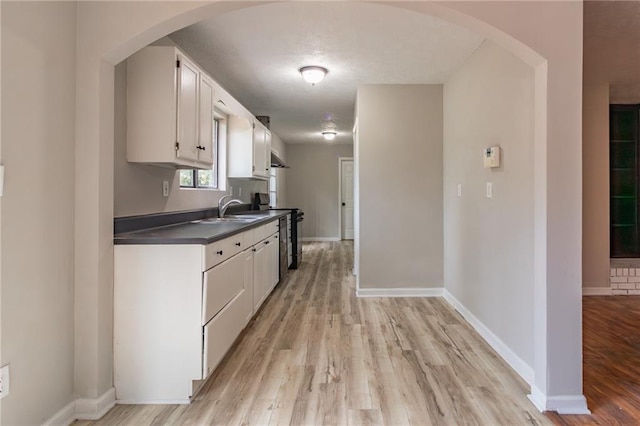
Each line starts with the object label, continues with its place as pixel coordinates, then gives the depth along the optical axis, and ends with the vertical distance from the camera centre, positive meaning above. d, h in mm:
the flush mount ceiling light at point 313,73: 3309 +1331
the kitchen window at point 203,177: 3240 +368
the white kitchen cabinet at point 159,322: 1856 -575
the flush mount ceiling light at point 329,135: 6933 +1558
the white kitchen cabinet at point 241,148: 4102 +761
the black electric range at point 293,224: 5377 -166
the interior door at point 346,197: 8992 +401
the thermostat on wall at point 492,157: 2428 +400
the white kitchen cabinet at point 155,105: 2152 +664
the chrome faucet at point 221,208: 3738 +54
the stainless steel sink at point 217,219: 3247 -60
